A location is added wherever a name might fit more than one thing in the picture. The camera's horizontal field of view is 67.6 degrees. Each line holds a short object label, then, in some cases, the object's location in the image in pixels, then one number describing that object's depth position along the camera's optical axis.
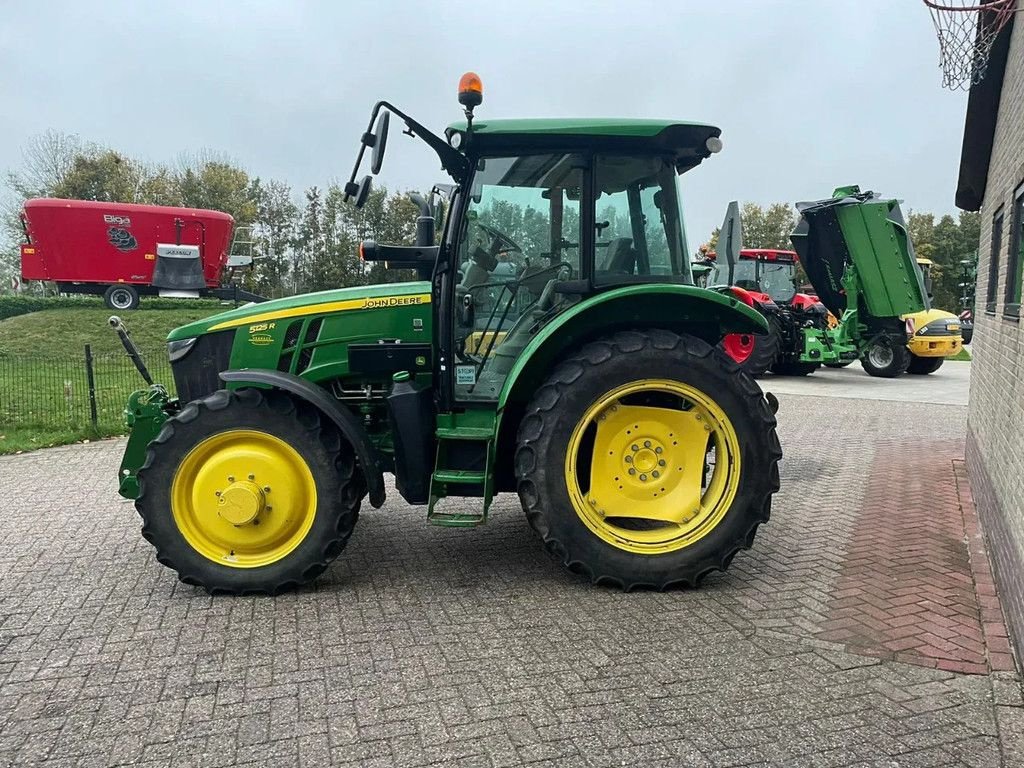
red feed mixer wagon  19.78
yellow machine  16.03
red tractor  14.66
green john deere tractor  3.87
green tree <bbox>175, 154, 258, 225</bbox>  31.08
